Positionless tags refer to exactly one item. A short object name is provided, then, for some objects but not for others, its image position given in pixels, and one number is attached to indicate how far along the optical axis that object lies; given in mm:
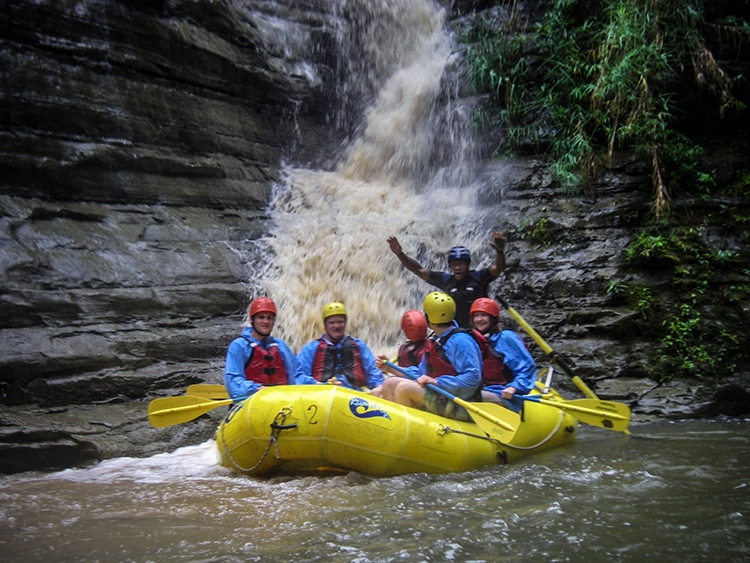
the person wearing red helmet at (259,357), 4668
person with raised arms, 5965
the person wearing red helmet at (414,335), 5051
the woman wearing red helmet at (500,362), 4770
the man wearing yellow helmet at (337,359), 4984
